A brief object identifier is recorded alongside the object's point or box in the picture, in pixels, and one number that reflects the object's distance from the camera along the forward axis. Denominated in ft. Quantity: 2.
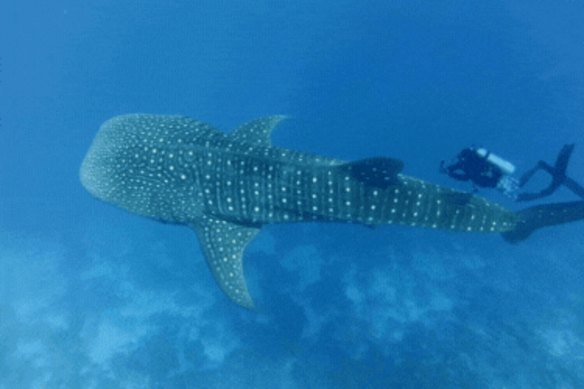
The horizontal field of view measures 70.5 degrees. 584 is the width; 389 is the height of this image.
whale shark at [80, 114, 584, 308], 19.35
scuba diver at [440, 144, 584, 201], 31.24
